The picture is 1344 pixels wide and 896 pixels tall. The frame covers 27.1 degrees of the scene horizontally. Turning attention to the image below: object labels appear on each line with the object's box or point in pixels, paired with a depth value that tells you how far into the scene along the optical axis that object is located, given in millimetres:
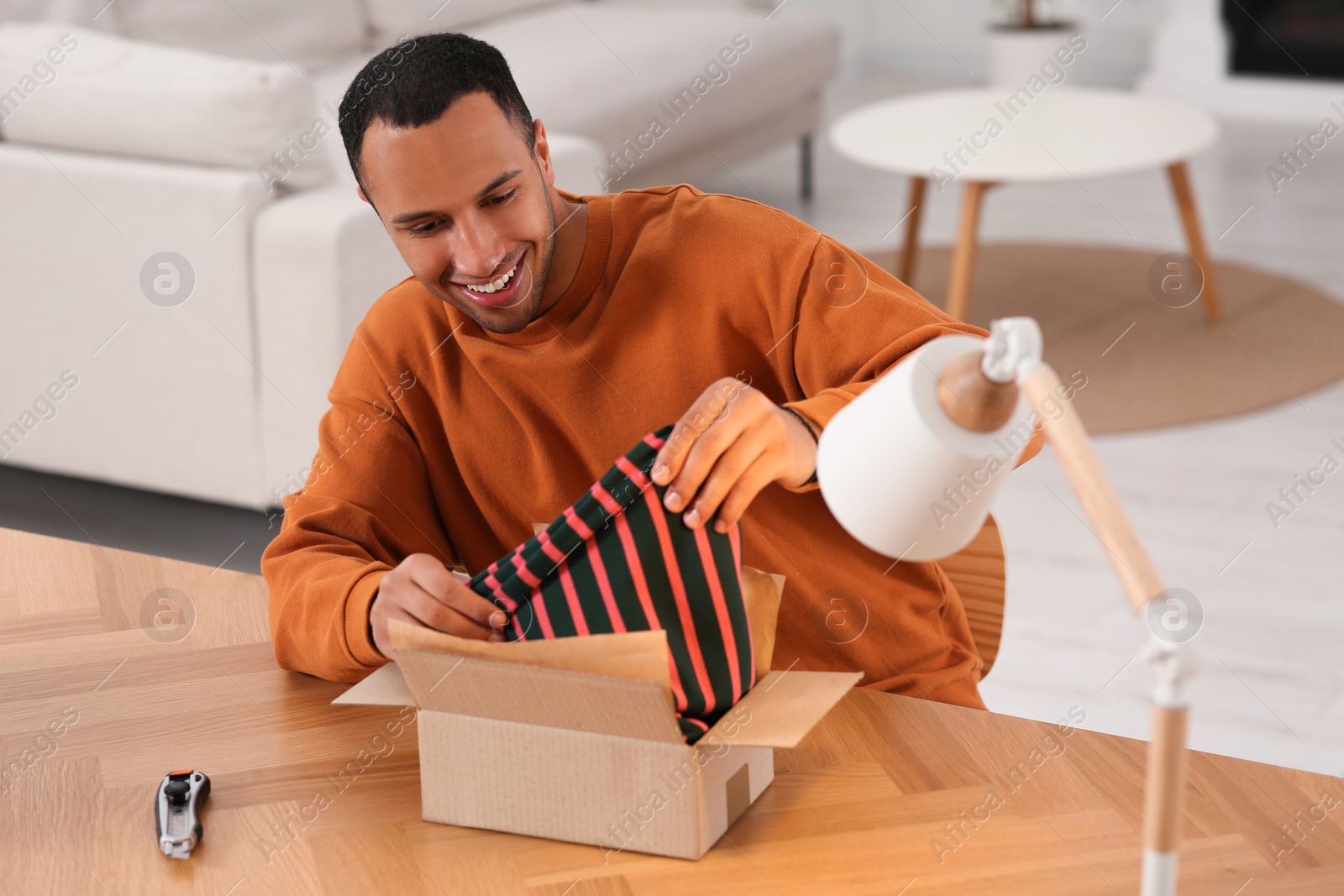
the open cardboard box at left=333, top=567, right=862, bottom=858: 2254
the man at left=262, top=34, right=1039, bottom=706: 3132
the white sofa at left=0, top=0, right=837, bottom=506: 4512
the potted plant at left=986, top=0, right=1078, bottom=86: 8173
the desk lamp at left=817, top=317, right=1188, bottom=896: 1438
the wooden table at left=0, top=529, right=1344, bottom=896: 2317
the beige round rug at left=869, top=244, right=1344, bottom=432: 5260
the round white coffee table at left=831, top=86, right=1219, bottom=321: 5340
